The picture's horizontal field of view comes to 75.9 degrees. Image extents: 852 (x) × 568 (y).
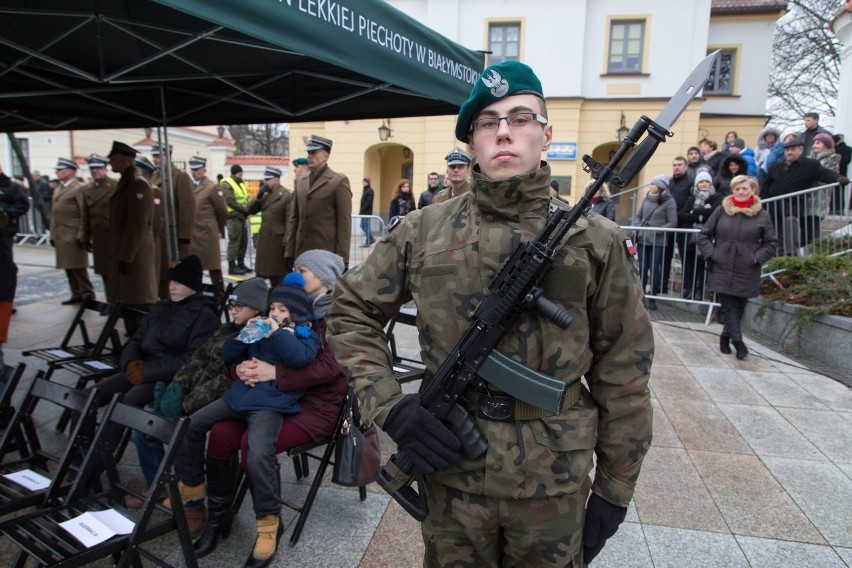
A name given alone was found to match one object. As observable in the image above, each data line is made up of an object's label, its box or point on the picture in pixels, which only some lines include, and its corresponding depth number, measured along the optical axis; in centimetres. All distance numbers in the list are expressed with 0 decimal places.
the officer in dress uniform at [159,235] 672
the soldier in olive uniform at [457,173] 528
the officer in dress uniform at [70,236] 782
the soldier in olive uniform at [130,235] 538
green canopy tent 269
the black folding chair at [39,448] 244
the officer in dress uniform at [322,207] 581
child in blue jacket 263
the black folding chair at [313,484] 271
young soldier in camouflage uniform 153
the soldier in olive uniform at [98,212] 673
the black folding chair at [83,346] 411
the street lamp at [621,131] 1736
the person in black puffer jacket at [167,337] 332
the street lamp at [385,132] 1819
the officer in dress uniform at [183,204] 768
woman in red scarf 577
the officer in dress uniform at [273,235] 684
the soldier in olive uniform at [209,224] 820
